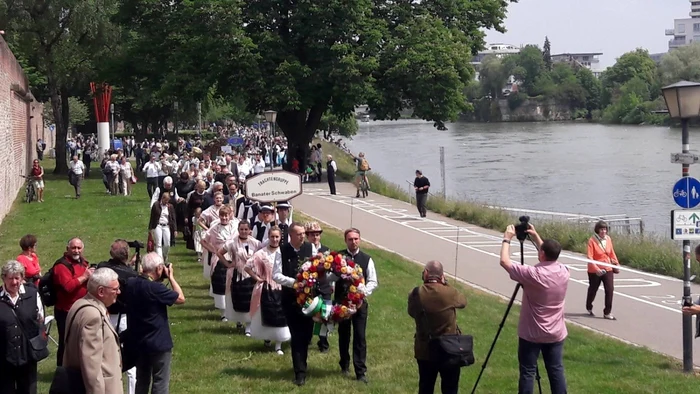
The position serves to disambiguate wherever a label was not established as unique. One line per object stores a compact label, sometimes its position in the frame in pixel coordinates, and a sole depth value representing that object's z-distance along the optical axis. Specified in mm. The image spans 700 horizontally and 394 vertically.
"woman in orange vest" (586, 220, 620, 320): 15336
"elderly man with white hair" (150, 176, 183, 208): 17212
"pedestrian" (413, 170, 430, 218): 29661
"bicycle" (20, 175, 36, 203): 30406
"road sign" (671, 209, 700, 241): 11766
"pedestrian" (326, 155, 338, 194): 35375
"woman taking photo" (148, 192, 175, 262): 15720
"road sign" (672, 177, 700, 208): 11969
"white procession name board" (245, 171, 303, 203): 12930
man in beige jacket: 5945
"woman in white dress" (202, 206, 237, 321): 12633
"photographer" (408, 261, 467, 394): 7910
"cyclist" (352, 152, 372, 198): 34984
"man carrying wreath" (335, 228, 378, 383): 9453
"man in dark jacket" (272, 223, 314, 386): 9664
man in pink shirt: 8227
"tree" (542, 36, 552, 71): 171888
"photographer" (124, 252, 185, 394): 7719
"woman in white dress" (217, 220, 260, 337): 11320
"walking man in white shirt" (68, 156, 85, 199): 31266
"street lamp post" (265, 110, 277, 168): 33166
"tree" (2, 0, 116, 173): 39375
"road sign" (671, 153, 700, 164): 11945
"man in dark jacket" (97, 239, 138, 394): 8055
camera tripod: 8759
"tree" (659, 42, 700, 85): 98456
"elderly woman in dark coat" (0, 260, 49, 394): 7582
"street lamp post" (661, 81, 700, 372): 11766
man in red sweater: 8883
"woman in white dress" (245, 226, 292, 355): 10555
